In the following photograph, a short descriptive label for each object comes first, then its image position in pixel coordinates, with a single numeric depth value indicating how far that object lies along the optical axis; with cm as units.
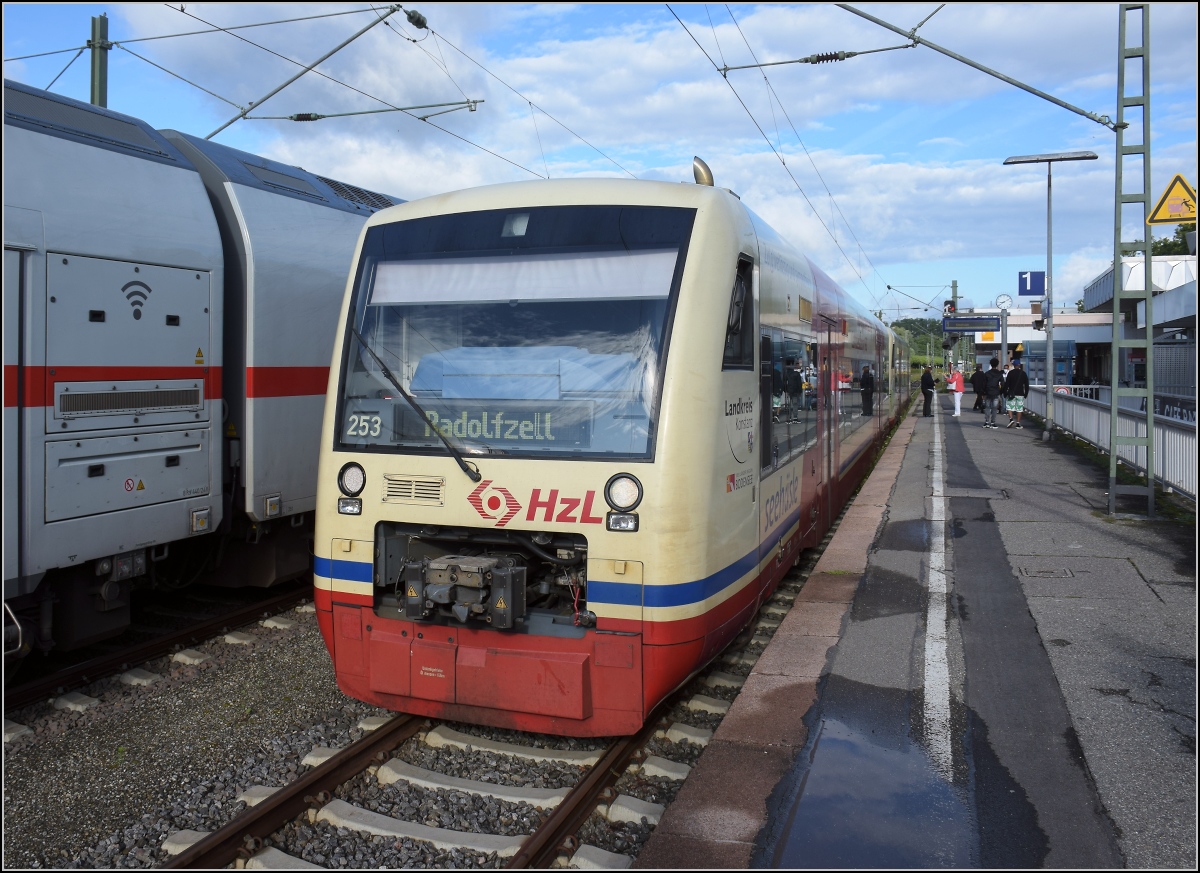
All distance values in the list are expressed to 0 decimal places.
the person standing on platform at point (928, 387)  3147
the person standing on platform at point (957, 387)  2805
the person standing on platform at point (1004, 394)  2423
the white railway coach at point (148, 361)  553
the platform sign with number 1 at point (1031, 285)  2764
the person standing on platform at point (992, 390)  2400
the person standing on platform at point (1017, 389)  2319
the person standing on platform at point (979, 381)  2642
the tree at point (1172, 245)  5529
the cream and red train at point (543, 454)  470
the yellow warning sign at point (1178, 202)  962
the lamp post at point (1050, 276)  2052
